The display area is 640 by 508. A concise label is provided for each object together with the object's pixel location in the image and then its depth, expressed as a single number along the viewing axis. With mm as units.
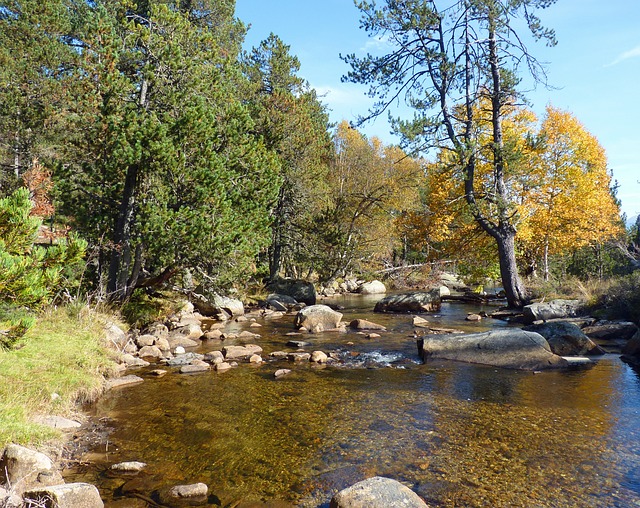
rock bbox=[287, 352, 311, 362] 10359
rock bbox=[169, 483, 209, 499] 4508
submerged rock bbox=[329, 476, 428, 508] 3989
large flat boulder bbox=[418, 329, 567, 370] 9391
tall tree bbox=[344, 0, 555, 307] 16172
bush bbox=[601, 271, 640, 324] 13211
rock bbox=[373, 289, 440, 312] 19578
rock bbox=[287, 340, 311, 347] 12086
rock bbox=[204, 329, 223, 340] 13266
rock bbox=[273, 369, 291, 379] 8922
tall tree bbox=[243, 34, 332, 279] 22391
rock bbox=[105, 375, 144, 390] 8039
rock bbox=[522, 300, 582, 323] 14844
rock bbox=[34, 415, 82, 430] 5651
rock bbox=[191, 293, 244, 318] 17916
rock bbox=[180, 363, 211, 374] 9328
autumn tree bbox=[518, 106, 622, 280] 21938
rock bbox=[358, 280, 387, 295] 31022
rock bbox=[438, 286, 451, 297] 26494
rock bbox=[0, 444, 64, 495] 4180
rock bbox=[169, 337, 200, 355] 11812
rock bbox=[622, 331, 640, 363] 9961
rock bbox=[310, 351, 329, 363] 10188
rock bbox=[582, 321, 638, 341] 12273
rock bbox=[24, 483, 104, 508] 3770
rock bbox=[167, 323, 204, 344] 13034
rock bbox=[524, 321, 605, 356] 10273
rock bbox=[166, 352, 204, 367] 9938
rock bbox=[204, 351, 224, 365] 9961
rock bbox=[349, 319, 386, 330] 15023
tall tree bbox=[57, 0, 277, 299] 11672
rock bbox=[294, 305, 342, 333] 14656
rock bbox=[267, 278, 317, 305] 23703
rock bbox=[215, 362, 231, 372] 9562
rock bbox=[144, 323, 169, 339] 12502
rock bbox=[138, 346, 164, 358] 10645
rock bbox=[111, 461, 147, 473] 5027
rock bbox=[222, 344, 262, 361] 10586
